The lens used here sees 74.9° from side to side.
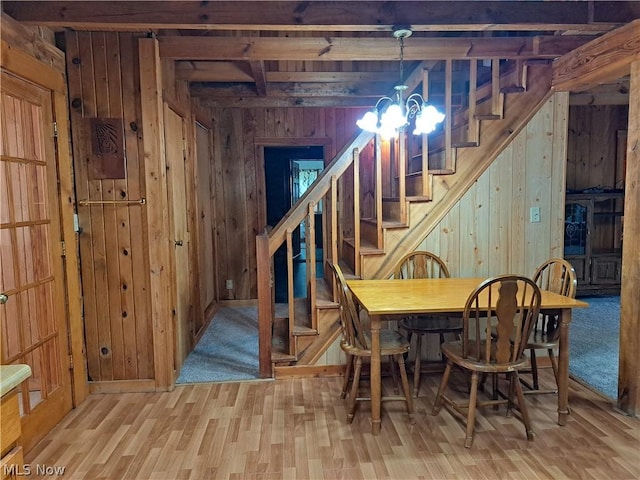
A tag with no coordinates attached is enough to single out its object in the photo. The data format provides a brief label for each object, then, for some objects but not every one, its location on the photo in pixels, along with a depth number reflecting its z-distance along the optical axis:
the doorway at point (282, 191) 6.74
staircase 3.04
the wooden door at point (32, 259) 2.24
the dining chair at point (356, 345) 2.45
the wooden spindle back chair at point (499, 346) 2.17
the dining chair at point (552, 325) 2.59
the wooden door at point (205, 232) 4.40
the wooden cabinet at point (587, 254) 5.34
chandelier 2.47
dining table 2.31
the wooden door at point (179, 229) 3.24
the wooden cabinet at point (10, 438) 1.13
